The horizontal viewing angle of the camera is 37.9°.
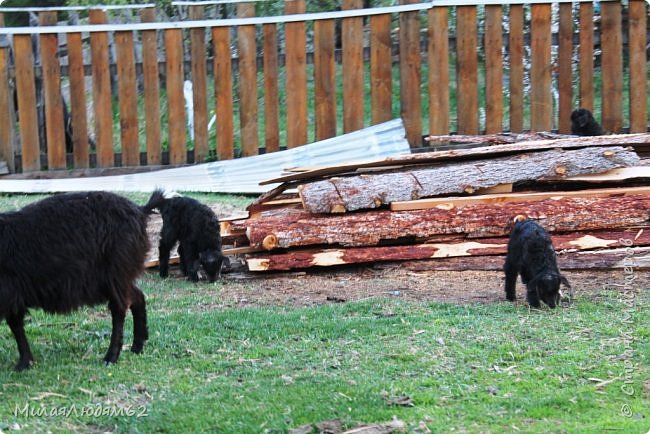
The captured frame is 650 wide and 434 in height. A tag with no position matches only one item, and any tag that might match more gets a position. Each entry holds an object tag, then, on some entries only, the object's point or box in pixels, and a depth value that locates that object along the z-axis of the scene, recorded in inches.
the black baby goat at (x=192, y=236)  420.8
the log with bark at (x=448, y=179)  426.9
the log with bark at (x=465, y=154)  446.6
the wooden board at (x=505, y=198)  426.0
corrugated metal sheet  593.3
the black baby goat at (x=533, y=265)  349.7
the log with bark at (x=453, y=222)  420.2
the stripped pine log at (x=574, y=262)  407.2
